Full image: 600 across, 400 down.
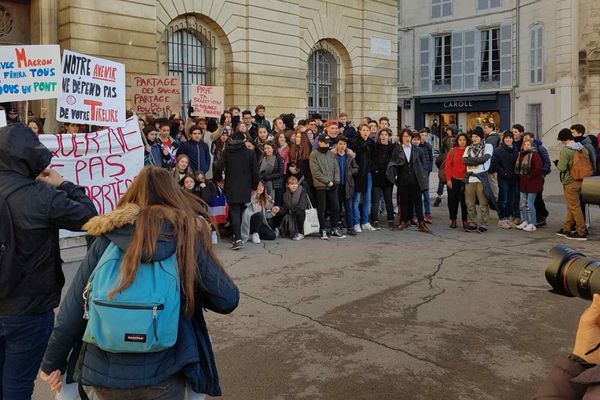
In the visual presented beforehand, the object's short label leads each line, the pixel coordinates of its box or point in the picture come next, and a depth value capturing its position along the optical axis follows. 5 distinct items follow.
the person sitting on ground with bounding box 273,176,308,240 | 10.09
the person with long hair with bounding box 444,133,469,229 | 11.05
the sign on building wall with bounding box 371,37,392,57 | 21.88
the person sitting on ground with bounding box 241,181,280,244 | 9.66
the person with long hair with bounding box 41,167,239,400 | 2.43
